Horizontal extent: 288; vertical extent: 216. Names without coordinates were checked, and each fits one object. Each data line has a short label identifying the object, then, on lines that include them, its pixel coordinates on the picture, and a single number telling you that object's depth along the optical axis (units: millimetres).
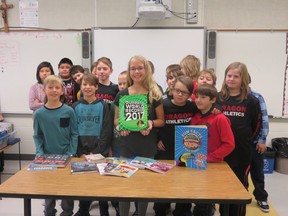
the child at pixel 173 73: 2535
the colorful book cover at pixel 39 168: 1860
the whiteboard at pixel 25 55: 4191
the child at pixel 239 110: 2320
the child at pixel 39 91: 3162
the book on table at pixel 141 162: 1915
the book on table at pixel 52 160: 1932
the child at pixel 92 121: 2338
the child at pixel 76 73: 2994
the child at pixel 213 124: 1995
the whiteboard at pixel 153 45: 4020
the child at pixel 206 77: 2521
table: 1513
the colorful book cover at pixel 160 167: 1841
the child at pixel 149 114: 2125
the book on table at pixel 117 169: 1784
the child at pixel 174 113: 2092
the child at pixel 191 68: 2766
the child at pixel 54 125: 2236
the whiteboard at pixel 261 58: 4020
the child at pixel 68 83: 2967
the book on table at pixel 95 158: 2020
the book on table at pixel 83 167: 1830
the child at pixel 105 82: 2650
